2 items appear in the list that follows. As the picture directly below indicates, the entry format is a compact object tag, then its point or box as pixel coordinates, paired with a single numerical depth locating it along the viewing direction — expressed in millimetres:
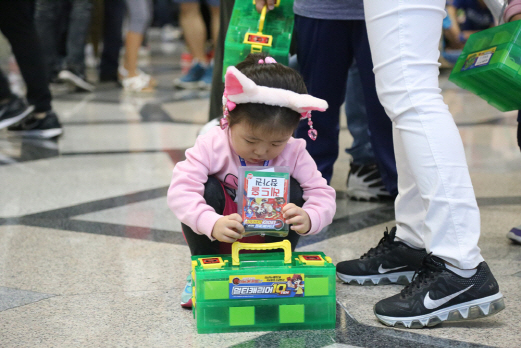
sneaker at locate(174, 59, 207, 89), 6168
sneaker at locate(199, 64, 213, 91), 6176
